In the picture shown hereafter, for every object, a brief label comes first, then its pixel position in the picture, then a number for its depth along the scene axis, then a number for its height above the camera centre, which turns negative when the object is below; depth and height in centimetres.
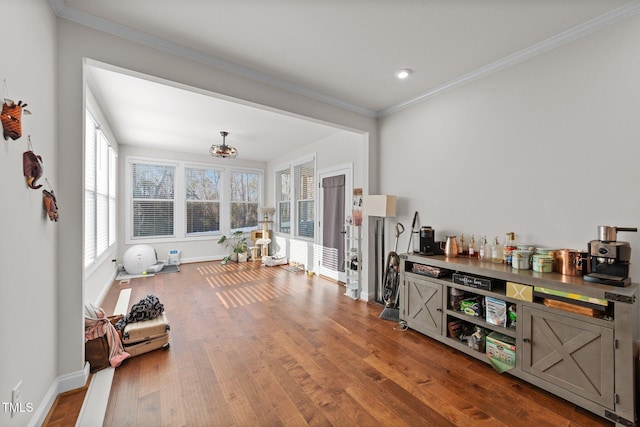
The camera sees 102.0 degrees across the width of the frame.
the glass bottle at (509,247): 241 -32
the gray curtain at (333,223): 491 -22
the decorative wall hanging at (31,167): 148 +26
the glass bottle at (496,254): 252 -40
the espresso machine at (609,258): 176 -32
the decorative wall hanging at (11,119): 127 +46
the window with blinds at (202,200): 662 +32
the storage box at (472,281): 229 -63
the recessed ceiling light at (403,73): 273 +150
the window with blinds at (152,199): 597 +29
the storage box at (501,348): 210 -113
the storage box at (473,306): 239 -88
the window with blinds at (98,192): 328 +28
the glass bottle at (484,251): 266 -40
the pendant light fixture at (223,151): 455 +108
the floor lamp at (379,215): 348 -3
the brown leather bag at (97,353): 216 -119
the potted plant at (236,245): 671 -90
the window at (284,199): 677 +35
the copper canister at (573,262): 201 -39
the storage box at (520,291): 200 -62
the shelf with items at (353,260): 399 -77
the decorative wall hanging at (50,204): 173 +5
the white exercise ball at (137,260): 529 -100
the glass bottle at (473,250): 278 -40
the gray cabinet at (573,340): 160 -89
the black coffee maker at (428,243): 296 -35
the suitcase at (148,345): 239 -126
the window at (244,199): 721 +37
